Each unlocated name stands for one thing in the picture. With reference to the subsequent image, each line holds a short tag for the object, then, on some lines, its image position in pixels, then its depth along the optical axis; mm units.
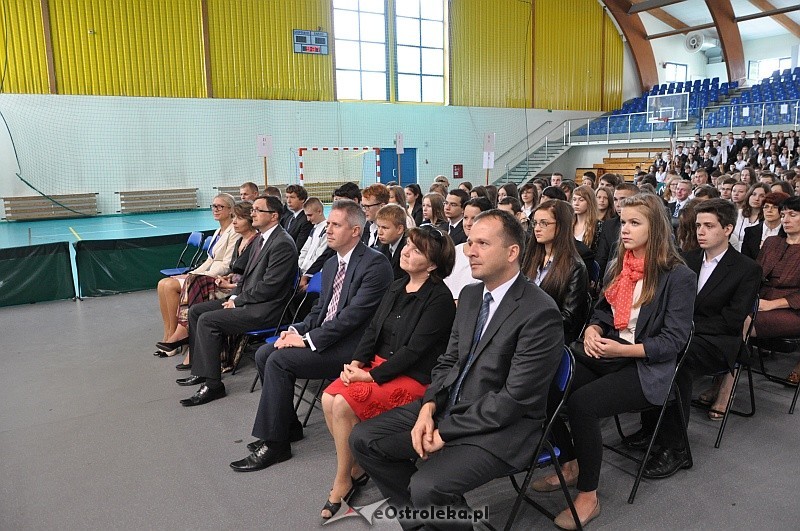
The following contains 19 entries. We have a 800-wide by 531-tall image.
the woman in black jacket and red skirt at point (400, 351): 2867
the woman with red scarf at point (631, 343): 2723
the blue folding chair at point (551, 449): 2373
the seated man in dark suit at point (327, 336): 3348
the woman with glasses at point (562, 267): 3412
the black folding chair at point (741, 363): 3387
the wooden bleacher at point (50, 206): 15156
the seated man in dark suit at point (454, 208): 5904
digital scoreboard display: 17281
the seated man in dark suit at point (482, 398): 2252
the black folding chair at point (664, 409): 2877
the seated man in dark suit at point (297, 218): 6488
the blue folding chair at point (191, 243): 6627
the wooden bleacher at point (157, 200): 16391
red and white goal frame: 16789
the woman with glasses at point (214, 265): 5387
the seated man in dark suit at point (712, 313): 3148
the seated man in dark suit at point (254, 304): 4309
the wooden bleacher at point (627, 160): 20031
